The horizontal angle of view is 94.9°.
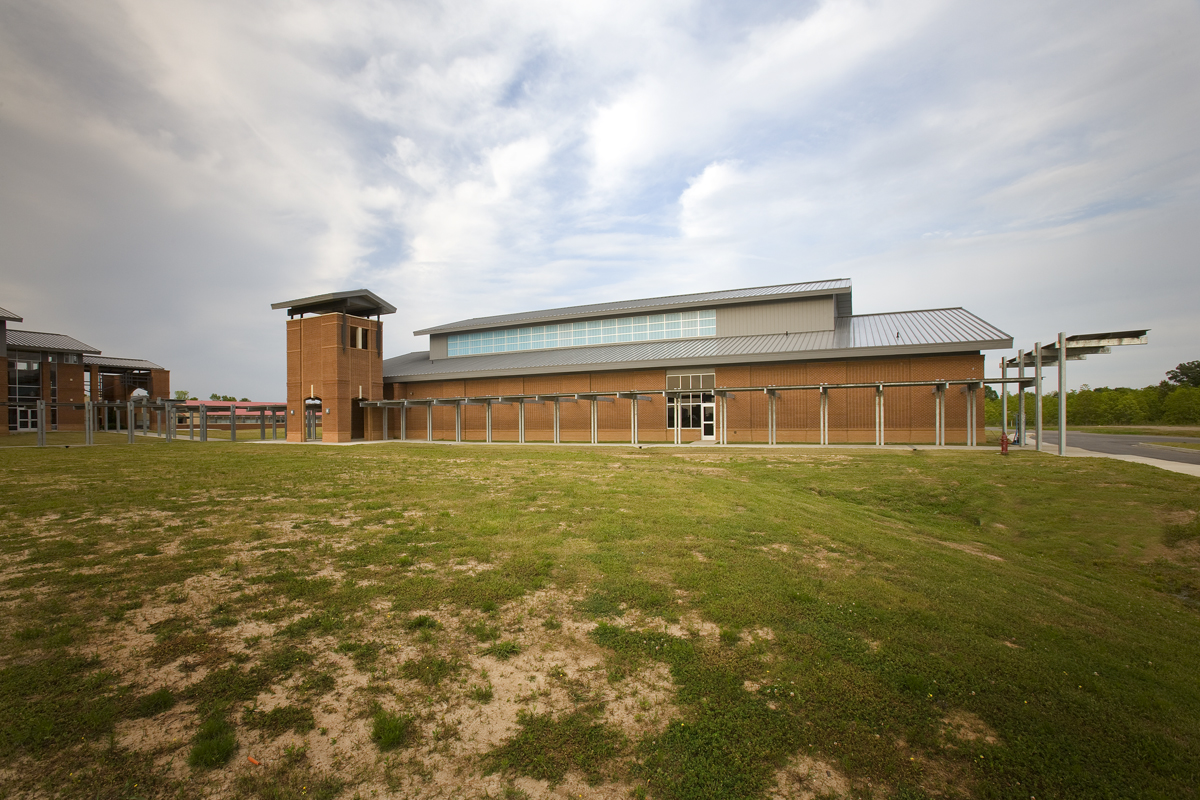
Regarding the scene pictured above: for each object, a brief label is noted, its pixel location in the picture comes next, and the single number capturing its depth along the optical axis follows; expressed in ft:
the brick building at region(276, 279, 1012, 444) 94.07
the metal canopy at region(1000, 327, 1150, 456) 70.74
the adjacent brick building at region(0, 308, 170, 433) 164.55
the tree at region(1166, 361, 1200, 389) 253.69
